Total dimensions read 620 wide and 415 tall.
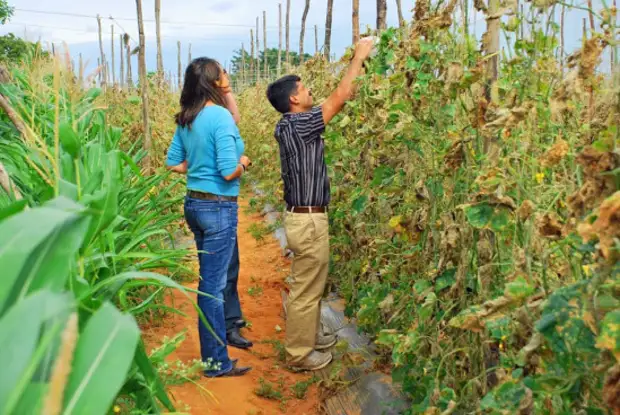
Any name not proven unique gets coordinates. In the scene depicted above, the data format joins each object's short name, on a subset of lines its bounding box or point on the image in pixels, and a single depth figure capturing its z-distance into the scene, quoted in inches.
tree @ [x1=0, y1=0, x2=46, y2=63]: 985.5
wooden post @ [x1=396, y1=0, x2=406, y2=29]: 382.6
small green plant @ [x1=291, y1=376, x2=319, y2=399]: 145.2
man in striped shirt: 145.8
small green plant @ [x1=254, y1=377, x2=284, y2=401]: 143.8
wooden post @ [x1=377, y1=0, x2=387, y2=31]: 219.2
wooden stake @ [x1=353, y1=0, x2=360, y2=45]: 265.3
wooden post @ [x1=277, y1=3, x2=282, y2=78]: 650.8
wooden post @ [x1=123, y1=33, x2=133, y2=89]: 720.8
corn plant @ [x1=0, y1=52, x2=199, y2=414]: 37.0
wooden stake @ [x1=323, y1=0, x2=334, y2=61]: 456.4
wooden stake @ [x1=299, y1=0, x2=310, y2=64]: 652.7
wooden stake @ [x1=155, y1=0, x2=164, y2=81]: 303.5
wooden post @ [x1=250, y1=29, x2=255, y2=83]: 824.9
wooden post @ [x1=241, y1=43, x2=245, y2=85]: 840.4
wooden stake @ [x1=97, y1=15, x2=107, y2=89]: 847.1
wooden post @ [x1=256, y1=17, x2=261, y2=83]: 799.6
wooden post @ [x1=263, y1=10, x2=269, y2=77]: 686.2
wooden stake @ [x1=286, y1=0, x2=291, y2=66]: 618.1
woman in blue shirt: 141.8
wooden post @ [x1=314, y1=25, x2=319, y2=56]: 719.4
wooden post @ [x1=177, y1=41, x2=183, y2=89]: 883.1
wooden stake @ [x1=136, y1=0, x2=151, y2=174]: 271.1
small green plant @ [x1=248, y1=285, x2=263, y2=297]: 215.8
